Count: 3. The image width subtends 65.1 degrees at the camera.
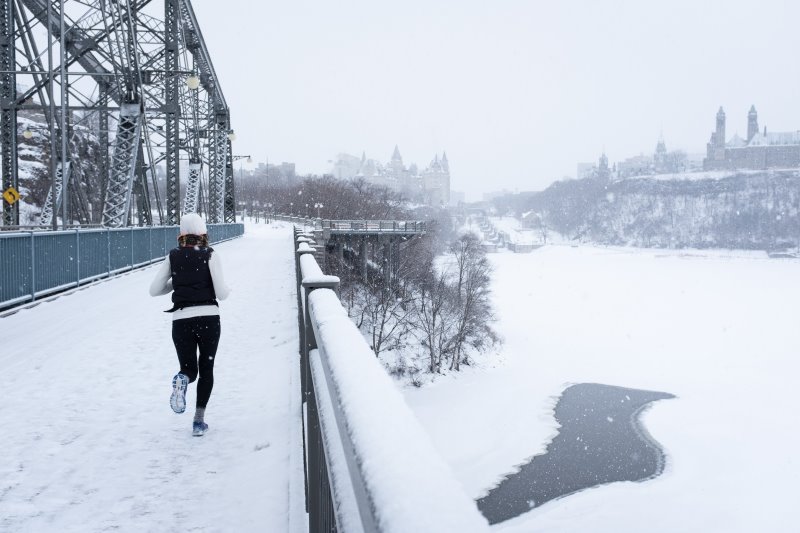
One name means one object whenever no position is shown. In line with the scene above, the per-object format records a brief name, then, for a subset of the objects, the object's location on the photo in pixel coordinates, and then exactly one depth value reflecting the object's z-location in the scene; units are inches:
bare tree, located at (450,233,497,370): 1647.8
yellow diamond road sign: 690.8
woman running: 194.2
